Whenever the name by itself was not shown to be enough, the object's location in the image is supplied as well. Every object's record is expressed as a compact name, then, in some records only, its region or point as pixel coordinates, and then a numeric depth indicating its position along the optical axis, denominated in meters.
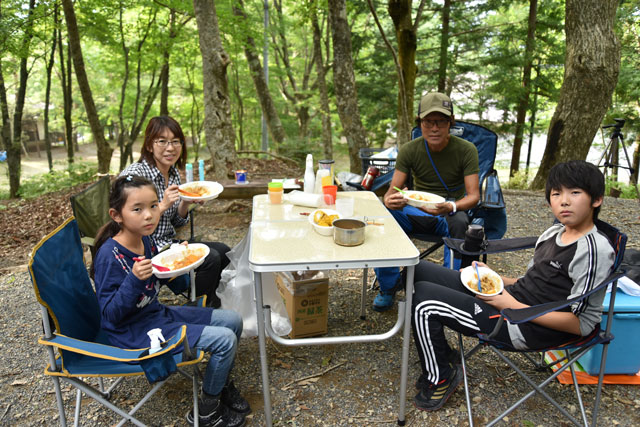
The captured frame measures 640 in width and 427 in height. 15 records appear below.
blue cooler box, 2.13
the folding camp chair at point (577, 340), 1.64
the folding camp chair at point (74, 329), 1.61
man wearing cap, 3.09
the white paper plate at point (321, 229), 2.16
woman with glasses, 2.74
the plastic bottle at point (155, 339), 1.66
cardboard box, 2.68
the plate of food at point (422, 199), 2.79
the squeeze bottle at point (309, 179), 2.94
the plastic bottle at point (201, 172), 3.69
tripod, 4.73
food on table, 2.24
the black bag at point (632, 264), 2.41
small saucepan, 1.99
